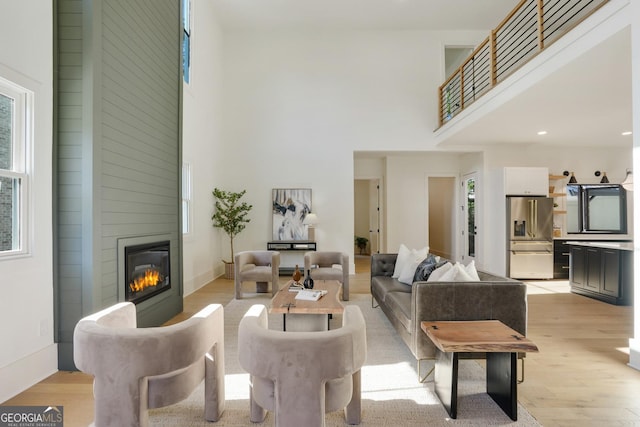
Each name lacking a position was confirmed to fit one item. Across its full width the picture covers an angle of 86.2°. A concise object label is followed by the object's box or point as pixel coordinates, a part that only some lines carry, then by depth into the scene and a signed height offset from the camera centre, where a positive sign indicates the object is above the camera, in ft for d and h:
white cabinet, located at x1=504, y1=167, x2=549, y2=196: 21.99 +2.09
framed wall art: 24.70 +0.21
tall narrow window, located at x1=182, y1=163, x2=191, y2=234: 18.74 +1.02
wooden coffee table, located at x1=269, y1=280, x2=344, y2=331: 9.82 -2.77
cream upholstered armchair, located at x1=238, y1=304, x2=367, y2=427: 4.89 -2.19
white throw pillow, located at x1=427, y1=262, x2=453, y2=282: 10.03 -1.77
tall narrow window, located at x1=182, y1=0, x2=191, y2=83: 18.93 +9.70
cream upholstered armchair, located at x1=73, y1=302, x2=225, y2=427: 5.21 -2.33
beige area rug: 6.85 -4.16
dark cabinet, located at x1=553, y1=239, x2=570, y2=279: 22.11 -2.98
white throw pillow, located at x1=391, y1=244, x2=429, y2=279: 13.94 -1.81
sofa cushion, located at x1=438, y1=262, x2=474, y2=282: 8.98 -1.65
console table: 23.41 -2.50
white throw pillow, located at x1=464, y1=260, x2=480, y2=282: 9.50 -1.66
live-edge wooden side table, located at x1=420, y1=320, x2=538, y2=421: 6.56 -2.91
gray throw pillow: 11.64 -1.88
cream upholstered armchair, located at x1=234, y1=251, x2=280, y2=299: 17.07 -2.85
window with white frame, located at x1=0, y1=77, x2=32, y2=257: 7.77 +1.14
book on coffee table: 10.86 -2.63
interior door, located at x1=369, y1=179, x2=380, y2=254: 33.97 -0.34
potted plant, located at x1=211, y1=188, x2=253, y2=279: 22.66 +0.00
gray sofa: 8.37 -2.22
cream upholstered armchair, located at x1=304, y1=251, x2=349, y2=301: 16.69 -2.71
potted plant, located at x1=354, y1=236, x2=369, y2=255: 37.04 -3.09
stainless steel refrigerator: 21.76 -1.51
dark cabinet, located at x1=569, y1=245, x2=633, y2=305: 15.43 -2.92
